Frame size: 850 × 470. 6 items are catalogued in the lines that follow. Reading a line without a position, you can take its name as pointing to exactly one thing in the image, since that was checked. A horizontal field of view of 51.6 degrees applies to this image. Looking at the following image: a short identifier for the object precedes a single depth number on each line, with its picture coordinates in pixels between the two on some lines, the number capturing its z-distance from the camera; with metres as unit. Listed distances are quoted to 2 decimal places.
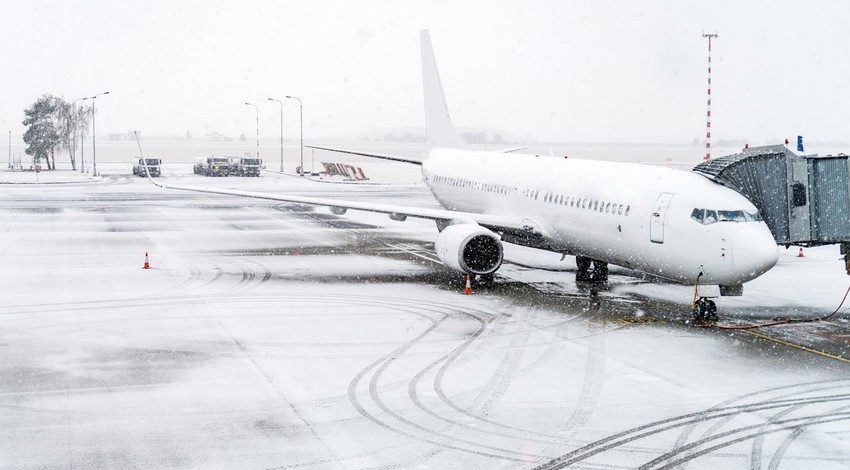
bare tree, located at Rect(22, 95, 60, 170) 133.75
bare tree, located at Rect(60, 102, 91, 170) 138.29
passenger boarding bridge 24.05
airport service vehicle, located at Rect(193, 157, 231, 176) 112.69
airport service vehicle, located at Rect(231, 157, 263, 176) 111.25
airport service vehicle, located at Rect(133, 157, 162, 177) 108.18
